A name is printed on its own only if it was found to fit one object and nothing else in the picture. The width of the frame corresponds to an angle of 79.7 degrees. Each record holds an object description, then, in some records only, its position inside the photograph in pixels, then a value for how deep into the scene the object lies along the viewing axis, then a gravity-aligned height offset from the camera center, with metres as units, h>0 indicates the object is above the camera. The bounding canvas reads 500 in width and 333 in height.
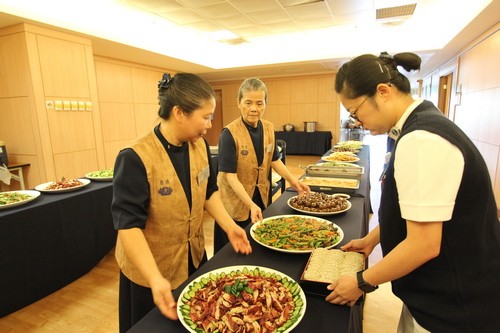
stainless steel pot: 9.01 -0.30
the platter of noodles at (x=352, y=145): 4.24 -0.43
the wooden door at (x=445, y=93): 7.46 +0.50
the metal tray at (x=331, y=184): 1.94 -0.47
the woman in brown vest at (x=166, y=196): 1.01 -0.28
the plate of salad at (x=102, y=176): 2.78 -0.51
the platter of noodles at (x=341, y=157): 3.19 -0.46
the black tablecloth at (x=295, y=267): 0.78 -0.52
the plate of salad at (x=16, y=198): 1.97 -0.51
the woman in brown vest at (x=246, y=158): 1.83 -0.26
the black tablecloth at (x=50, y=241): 1.96 -0.87
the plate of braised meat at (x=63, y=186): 2.36 -0.51
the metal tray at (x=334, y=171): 2.31 -0.44
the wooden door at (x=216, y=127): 10.62 -0.31
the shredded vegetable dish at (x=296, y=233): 1.15 -0.48
